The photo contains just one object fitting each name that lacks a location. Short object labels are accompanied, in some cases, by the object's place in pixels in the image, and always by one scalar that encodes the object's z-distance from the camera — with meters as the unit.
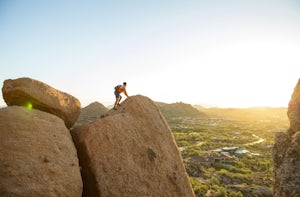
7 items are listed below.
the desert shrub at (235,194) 23.08
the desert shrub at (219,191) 23.17
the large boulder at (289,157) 10.34
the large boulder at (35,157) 7.10
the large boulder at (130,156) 9.52
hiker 13.94
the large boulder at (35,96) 10.49
